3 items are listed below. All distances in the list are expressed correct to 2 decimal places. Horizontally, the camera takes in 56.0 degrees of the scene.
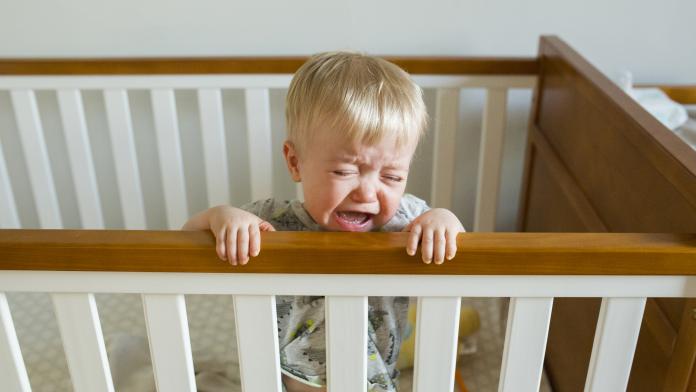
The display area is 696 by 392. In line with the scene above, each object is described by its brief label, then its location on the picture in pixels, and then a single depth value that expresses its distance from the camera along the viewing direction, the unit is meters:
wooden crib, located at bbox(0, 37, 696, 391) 0.63
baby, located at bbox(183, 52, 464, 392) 0.64
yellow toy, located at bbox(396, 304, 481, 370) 1.17
